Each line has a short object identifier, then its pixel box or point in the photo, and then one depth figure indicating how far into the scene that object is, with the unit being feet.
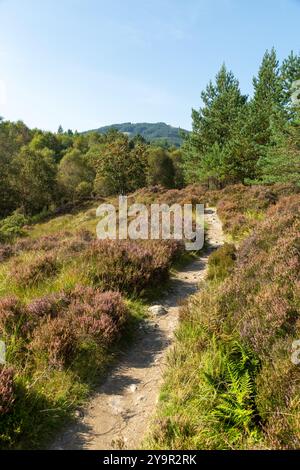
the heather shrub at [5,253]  35.70
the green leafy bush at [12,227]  67.97
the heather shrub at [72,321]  15.08
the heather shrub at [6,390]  11.38
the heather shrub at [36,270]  23.97
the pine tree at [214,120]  103.96
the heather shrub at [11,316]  16.34
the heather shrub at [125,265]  23.38
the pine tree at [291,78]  73.53
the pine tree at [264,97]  86.84
